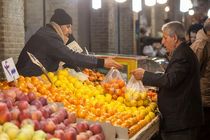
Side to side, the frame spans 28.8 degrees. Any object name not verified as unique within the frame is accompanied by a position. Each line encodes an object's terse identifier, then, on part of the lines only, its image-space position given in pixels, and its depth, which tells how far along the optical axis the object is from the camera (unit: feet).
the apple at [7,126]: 10.37
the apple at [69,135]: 10.53
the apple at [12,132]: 10.06
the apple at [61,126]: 11.09
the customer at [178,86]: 15.64
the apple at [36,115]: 11.32
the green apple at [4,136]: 9.61
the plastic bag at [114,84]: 17.70
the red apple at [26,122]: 10.84
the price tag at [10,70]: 14.93
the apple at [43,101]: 12.93
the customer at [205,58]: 21.35
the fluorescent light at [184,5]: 48.81
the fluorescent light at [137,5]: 34.81
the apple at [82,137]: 10.80
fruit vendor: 18.38
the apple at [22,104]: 11.93
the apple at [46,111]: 11.82
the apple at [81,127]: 11.46
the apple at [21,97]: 12.72
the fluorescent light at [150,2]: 36.44
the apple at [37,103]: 12.37
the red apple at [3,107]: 11.02
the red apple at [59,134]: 10.57
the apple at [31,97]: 13.00
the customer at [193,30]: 29.60
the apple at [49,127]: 10.93
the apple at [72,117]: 12.25
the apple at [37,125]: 10.79
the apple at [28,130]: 10.02
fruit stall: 10.90
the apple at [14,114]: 11.25
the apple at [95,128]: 11.70
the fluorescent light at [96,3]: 29.81
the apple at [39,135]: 9.98
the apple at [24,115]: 11.26
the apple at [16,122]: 10.91
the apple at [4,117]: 10.89
